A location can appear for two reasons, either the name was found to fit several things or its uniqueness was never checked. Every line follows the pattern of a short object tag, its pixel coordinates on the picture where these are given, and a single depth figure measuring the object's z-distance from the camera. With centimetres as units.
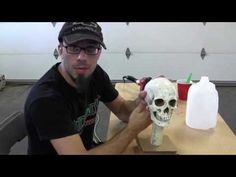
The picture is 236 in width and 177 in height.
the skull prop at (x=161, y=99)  108
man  113
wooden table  118
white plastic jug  129
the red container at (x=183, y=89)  161
